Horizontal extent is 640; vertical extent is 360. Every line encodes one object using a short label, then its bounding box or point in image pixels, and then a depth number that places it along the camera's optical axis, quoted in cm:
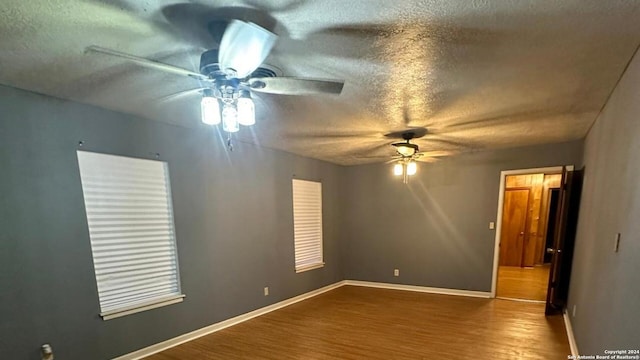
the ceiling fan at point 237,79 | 117
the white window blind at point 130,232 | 251
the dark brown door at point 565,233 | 367
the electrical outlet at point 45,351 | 217
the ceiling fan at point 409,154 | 340
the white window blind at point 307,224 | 469
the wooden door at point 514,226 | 678
